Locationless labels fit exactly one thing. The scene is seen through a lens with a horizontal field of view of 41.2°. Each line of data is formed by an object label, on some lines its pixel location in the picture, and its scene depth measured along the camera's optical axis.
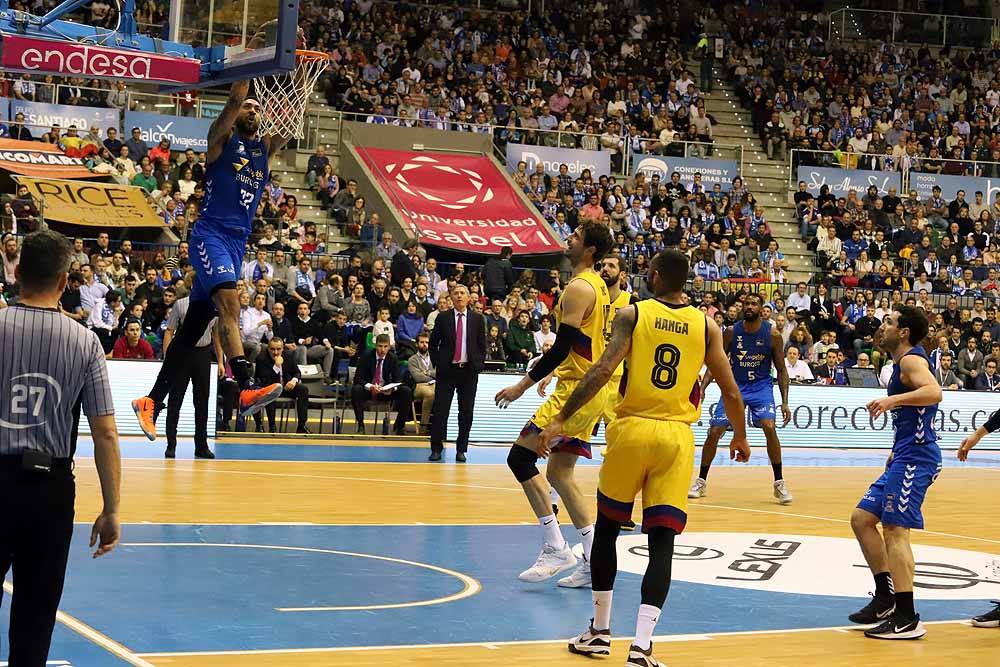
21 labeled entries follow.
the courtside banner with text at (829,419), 20.48
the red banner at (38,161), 22.00
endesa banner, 10.17
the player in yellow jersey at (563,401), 8.31
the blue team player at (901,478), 7.78
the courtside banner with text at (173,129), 24.89
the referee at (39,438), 4.69
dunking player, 8.61
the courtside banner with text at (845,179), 32.56
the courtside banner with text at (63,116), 23.58
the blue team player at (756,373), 14.01
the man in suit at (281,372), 18.19
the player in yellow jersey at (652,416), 6.73
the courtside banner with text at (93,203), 21.16
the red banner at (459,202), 27.19
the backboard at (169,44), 9.88
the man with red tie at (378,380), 19.36
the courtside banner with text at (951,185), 33.00
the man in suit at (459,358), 16.92
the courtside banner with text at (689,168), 31.20
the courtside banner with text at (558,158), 30.44
